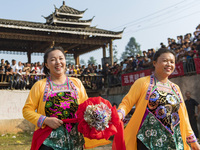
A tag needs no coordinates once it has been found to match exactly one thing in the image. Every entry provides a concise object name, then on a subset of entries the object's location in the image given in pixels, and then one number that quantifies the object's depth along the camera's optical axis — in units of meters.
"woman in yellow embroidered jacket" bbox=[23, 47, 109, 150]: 2.81
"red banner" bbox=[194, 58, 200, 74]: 10.07
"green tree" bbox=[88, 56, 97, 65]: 71.75
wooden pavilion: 14.65
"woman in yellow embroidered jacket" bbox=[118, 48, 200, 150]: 3.13
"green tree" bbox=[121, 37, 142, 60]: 77.08
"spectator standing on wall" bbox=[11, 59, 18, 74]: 12.62
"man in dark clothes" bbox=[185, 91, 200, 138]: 8.77
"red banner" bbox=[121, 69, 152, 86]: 12.28
